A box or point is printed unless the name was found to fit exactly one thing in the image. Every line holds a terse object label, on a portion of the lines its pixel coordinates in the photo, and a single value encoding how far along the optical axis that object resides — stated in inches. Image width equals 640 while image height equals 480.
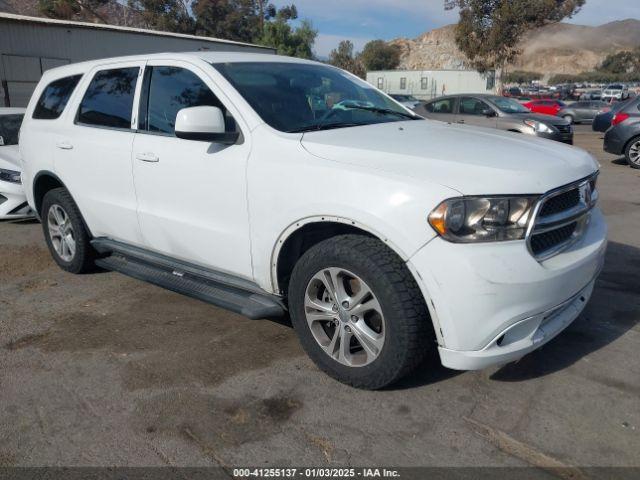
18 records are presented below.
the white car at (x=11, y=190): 288.0
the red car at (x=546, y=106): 1100.5
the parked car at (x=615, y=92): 1717.5
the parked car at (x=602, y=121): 662.5
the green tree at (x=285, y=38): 1942.7
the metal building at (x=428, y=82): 1520.7
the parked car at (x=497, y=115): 531.8
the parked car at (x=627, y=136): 488.7
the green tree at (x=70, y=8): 1742.2
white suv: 109.0
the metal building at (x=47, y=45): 774.5
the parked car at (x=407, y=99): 1205.3
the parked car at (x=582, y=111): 1117.1
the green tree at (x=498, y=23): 1205.7
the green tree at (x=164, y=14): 1861.3
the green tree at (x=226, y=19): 1892.2
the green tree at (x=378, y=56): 3137.3
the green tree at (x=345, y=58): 2512.4
